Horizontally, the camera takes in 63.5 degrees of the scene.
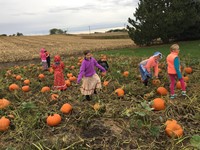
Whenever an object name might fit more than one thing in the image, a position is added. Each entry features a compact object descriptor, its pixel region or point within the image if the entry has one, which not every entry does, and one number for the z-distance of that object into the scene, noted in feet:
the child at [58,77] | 16.24
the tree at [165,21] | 48.25
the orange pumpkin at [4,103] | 12.43
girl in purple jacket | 13.41
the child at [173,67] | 12.55
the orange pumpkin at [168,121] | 9.27
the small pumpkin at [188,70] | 18.06
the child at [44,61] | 24.77
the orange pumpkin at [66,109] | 11.37
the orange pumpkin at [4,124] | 10.50
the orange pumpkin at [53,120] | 10.43
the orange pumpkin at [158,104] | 10.93
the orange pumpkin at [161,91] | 13.07
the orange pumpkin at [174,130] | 8.80
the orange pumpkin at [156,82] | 14.85
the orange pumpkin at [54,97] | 13.53
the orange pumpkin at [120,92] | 13.15
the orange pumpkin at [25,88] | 16.48
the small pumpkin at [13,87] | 16.65
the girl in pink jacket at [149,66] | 14.80
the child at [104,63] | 20.31
